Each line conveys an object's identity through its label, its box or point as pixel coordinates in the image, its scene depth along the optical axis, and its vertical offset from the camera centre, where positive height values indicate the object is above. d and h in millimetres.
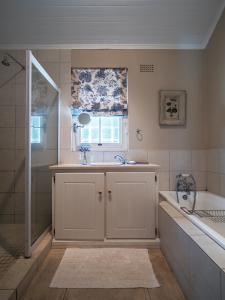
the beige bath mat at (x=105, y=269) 1612 -987
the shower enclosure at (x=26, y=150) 1795 -13
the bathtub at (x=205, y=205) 1281 -514
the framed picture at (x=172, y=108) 2641 +506
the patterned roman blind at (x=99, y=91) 2660 +709
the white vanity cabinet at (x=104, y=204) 2219 -558
